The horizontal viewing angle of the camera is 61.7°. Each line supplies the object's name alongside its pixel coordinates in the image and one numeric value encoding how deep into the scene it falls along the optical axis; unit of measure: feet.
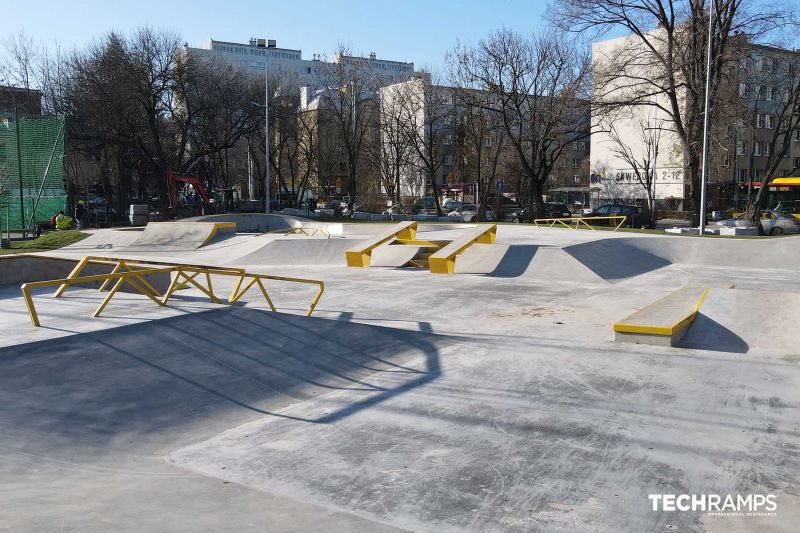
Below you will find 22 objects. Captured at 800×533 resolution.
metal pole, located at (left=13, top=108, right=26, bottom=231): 87.66
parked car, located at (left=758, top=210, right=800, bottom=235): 100.27
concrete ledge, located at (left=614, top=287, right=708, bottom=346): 31.07
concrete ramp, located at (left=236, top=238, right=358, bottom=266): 69.46
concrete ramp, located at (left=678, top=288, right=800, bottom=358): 31.60
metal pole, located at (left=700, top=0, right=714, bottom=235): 78.38
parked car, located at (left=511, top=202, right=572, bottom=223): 139.10
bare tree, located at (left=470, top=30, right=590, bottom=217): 121.29
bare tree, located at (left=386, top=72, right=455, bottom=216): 147.64
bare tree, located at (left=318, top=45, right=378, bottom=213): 161.99
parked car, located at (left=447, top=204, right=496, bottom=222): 138.82
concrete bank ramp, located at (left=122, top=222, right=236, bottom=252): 82.64
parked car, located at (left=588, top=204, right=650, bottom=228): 108.78
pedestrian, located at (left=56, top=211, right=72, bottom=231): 100.17
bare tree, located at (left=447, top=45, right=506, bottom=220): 132.87
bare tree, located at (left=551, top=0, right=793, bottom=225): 95.45
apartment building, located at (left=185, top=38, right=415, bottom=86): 372.58
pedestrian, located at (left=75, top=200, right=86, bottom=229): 118.11
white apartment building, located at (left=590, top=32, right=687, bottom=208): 177.37
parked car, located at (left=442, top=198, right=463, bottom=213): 172.04
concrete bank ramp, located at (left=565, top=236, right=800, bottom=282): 58.59
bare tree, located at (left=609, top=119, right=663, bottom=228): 166.91
